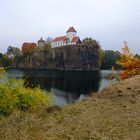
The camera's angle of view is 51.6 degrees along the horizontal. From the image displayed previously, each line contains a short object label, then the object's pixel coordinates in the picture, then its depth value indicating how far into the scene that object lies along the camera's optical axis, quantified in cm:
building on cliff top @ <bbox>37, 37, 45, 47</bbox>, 8180
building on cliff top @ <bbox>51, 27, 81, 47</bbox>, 7326
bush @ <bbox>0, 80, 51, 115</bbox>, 713
